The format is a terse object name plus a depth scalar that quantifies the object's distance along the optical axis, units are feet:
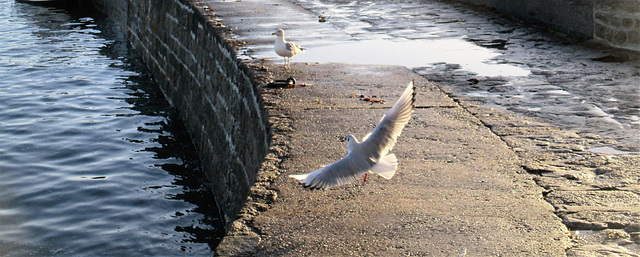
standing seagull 28.86
